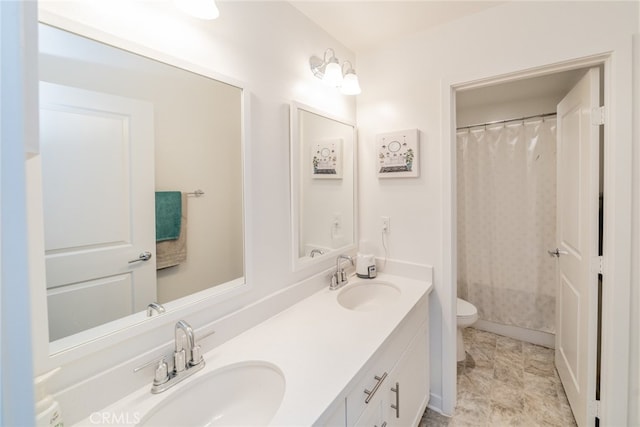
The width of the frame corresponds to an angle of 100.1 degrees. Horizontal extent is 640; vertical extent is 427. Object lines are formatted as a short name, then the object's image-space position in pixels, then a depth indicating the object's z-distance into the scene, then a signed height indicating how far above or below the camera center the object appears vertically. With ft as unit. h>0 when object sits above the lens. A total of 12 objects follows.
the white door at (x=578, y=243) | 4.50 -0.75
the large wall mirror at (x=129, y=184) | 2.39 +0.26
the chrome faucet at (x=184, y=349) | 2.82 -1.52
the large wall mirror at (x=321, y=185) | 4.73 +0.45
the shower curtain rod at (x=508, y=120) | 7.97 +2.67
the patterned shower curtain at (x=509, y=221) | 7.97 -0.51
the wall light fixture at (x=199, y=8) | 2.86 +2.19
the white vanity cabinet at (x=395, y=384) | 2.95 -2.41
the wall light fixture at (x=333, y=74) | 5.01 +2.54
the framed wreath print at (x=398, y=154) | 5.63 +1.12
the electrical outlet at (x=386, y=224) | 6.13 -0.41
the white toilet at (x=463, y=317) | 6.73 -2.83
